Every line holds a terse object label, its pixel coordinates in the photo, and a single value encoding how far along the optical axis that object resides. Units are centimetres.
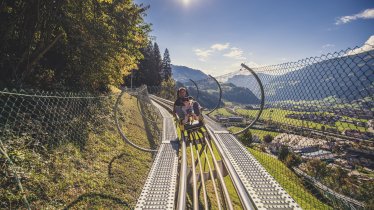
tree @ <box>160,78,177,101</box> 3990
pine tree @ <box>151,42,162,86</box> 5344
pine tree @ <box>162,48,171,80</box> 6654
